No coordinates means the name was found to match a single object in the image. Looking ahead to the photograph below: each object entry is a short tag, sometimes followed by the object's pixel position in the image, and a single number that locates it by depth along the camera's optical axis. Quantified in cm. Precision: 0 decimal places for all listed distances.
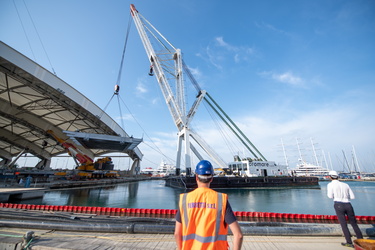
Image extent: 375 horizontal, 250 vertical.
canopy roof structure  1650
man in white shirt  357
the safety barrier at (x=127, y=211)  790
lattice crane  2566
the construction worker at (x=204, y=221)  144
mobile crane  2704
